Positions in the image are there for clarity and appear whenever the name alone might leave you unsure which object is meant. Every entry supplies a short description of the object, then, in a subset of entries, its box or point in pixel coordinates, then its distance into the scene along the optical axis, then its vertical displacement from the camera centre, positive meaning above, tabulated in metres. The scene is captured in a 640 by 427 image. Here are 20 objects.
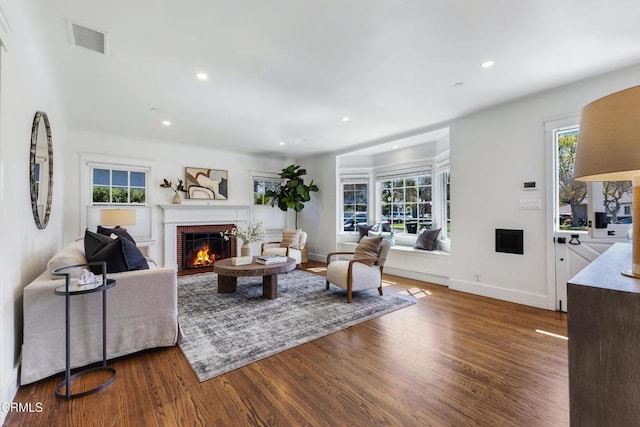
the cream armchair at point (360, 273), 3.71 -0.78
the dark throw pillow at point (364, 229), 6.09 -0.30
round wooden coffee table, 3.58 -0.71
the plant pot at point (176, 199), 5.61 +0.33
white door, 3.12 -0.01
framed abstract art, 5.93 +0.70
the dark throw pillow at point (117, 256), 2.40 -0.34
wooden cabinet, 0.79 -0.40
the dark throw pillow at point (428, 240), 4.96 -0.44
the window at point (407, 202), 5.53 +0.27
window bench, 4.58 -0.85
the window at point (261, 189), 6.91 +0.66
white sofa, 1.99 -0.79
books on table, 3.88 -0.61
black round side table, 1.84 -0.77
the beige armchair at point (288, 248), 5.59 -0.67
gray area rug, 2.40 -1.12
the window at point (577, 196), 2.98 +0.20
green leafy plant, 6.78 +0.58
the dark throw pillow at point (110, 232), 3.75 -0.21
